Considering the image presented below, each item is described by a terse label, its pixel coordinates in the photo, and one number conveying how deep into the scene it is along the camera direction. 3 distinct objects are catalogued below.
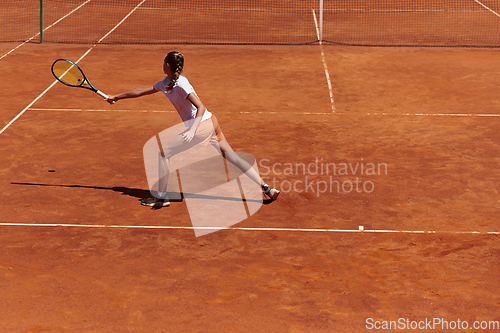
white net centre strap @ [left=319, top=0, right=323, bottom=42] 18.47
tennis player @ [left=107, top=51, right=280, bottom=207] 7.36
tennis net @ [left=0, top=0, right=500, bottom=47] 18.72
